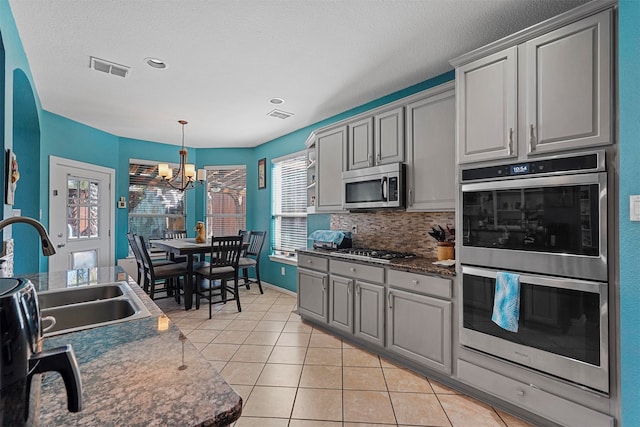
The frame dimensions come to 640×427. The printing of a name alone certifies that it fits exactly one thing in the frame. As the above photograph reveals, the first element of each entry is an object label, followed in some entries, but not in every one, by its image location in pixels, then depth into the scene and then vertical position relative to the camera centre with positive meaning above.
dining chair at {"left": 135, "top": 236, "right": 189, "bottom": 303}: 3.84 -0.72
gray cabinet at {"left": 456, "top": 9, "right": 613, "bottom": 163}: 1.61 +0.70
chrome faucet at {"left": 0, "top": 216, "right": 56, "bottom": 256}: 0.83 -0.03
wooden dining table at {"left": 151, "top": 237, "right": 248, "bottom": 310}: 3.85 -0.45
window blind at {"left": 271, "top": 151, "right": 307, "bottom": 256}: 4.66 +0.18
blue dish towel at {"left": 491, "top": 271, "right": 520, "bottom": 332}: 1.84 -0.51
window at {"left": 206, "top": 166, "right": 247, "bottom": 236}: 5.78 +0.30
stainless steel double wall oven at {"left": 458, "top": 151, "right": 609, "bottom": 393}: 1.60 -0.25
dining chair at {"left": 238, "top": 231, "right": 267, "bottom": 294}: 4.71 -0.59
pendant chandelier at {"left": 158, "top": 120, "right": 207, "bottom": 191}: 4.11 +0.59
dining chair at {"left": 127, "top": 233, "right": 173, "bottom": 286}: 4.10 -0.54
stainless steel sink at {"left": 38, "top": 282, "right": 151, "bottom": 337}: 1.33 -0.41
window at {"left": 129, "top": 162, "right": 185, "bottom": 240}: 5.25 +0.19
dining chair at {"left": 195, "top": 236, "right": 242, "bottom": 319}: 3.87 -0.61
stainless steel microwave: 2.77 +0.27
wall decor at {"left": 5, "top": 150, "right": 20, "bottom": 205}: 1.94 +0.24
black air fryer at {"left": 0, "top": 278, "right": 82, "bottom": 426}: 0.44 -0.22
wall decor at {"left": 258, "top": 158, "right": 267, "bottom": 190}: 5.39 +0.72
